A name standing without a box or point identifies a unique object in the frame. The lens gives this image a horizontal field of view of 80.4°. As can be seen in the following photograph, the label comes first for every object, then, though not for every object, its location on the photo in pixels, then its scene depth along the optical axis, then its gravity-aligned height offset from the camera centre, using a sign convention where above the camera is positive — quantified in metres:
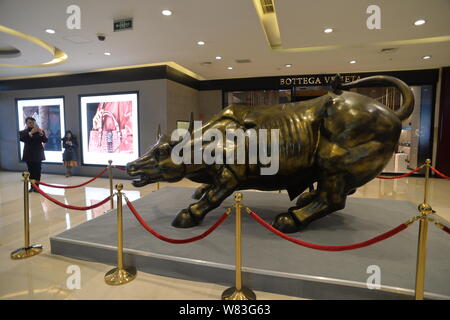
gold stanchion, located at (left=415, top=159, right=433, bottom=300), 1.49 -0.62
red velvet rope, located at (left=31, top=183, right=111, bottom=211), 2.57 -0.68
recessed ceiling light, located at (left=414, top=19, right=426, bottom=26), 4.67 +2.10
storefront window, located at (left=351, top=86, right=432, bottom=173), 8.77 +0.38
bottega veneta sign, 8.62 +1.99
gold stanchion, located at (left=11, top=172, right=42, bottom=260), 2.72 -1.17
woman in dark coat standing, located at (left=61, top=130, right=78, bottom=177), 8.33 -0.39
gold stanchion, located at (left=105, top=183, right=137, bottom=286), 2.20 -1.16
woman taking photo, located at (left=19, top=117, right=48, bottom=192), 5.74 -0.17
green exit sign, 4.66 +2.01
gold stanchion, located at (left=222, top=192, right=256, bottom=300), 1.87 -1.11
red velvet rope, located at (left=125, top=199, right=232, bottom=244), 1.92 -0.75
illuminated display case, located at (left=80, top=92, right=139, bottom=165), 7.94 +0.30
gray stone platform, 1.93 -1.00
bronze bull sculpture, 2.44 -0.14
